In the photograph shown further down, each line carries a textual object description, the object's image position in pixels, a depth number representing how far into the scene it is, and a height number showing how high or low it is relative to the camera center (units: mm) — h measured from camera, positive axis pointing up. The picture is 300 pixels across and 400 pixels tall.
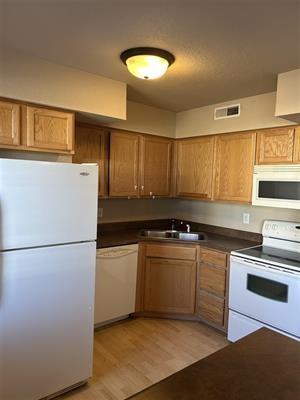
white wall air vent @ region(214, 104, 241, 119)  3156 +877
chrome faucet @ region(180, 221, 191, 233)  3683 -518
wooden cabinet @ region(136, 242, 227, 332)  3020 -1020
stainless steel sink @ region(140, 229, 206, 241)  3509 -582
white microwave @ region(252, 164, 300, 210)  2535 +43
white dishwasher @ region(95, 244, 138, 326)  2812 -997
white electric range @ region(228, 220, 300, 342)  2283 -805
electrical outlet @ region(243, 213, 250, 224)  3289 -328
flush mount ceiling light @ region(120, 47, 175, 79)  1983 +894
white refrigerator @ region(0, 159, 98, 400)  1719 -602
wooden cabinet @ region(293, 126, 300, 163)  2578 +400
